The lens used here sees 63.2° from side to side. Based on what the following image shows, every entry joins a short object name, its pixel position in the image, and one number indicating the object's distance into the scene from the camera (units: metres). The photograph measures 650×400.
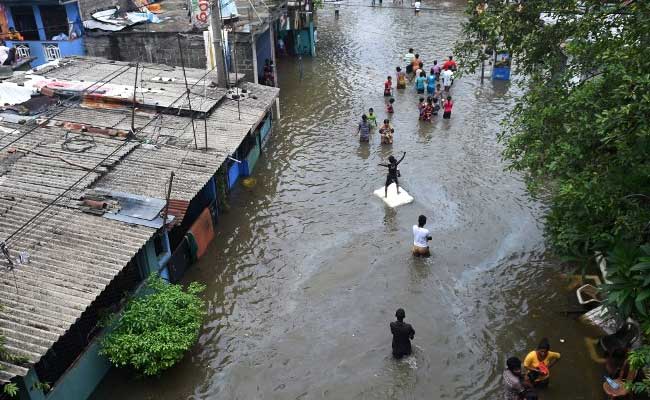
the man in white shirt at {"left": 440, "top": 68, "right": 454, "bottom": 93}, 26.08
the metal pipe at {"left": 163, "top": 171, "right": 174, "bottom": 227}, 11.31
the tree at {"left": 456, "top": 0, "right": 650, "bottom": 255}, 7.50
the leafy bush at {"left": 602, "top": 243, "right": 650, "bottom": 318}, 6.98
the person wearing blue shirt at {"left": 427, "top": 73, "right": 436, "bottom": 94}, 26.20
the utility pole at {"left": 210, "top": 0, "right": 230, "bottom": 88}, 17.81
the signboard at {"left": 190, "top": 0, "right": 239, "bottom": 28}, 19.33
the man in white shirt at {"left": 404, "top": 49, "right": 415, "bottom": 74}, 29.05
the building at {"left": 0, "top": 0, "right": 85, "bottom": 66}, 24.16
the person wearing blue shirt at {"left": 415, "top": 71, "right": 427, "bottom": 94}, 26.38
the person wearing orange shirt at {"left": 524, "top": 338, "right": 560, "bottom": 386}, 9.49
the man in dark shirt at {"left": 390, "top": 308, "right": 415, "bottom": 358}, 10.34
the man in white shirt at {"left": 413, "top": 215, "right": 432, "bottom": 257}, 13.72
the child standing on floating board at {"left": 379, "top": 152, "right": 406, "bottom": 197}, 16.32
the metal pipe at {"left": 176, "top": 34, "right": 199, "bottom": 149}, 14.86
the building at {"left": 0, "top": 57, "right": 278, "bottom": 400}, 9.02
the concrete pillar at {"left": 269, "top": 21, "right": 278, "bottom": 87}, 25.98
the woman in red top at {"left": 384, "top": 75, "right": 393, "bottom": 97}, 25.88
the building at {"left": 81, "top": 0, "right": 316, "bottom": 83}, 22.36
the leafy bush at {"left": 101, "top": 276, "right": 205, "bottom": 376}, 9.80
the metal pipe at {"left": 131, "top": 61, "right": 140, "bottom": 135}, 14.92
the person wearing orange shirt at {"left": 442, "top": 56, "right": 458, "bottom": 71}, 26.83
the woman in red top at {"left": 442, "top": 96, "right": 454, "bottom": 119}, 23.23
